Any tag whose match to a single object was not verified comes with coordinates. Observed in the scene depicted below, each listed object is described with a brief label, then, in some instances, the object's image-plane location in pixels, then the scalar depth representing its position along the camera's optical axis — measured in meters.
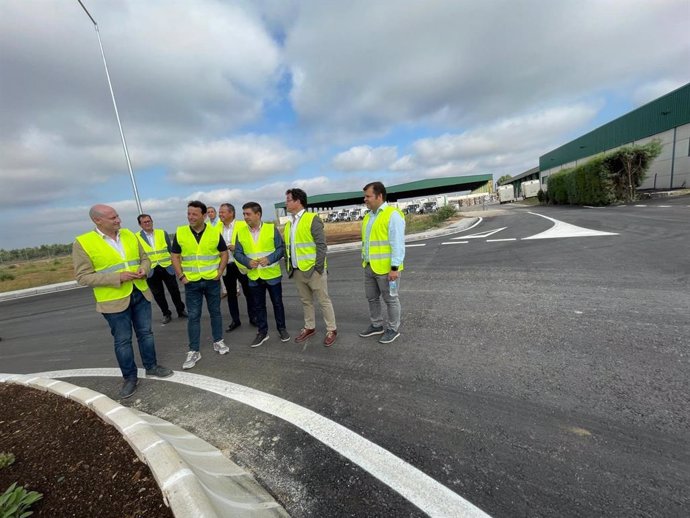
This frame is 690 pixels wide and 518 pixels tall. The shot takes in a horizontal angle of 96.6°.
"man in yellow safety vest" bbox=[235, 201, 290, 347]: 4.13
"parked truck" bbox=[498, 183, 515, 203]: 53.16
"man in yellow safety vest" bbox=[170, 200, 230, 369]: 3.87
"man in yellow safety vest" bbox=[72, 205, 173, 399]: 3.10
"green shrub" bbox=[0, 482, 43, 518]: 1.64
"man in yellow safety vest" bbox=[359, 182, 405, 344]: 3.57
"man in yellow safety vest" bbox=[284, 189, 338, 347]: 3.87
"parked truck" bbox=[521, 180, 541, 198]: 49.91
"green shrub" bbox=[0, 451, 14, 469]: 2.09
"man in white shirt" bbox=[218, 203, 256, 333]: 5.14
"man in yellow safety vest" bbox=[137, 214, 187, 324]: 5.74
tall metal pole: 11.10
